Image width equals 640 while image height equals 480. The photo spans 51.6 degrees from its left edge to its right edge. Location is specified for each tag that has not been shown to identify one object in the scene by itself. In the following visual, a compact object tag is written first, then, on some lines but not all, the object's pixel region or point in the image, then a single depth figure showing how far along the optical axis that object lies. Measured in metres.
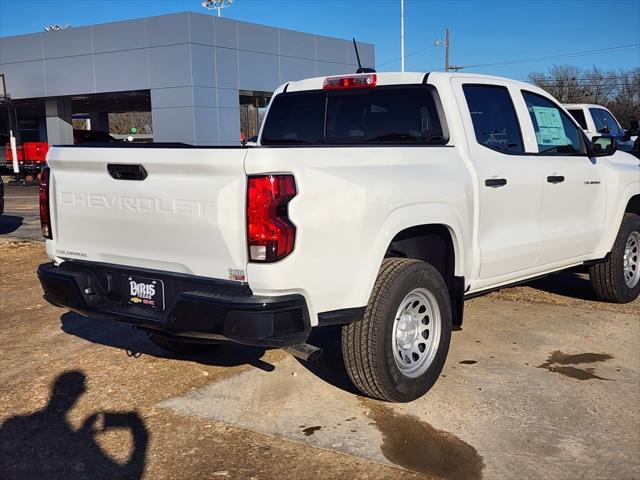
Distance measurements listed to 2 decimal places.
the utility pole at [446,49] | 51.62
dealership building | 23.66
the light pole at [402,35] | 26.07
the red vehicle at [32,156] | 29.36
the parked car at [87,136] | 27.52
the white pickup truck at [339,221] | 3.28
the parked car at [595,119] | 14.09
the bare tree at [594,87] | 60.12
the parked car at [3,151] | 34.61
